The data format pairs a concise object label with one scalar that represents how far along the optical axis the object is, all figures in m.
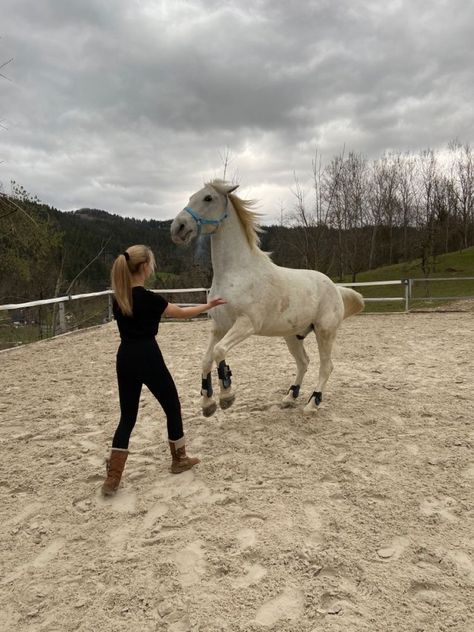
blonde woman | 2.74
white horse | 3.54
